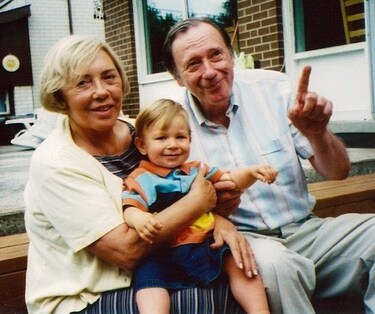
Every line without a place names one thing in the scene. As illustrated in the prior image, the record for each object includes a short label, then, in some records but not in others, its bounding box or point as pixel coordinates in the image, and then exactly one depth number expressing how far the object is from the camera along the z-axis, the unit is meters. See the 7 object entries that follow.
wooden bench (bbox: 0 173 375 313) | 2.08
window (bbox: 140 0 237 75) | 7.54
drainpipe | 15.98
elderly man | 1.96
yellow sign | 15.05
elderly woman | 1.72
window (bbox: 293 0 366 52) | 5.18
